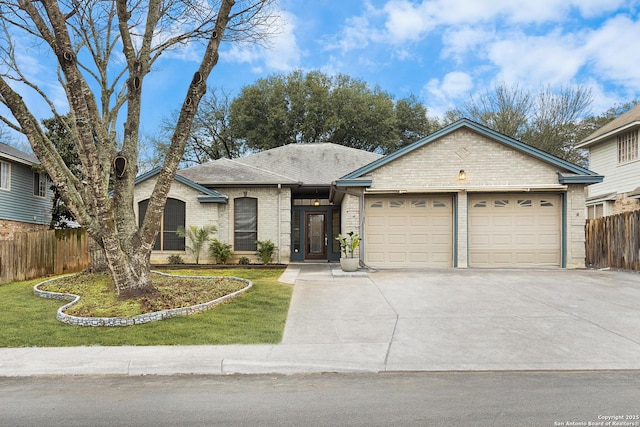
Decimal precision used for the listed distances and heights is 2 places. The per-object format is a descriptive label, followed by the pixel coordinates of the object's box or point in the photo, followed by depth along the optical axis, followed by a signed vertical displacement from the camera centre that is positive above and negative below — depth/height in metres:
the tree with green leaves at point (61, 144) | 21.34 +4.02
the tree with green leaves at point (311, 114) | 31.02 +8.01
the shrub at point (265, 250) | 16.48 -1.01
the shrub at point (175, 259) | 16.48 -1.34
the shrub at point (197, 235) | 16.38 -0.42
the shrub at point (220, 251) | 16.53 -1.05
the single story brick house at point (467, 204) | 14.40 +0.70
